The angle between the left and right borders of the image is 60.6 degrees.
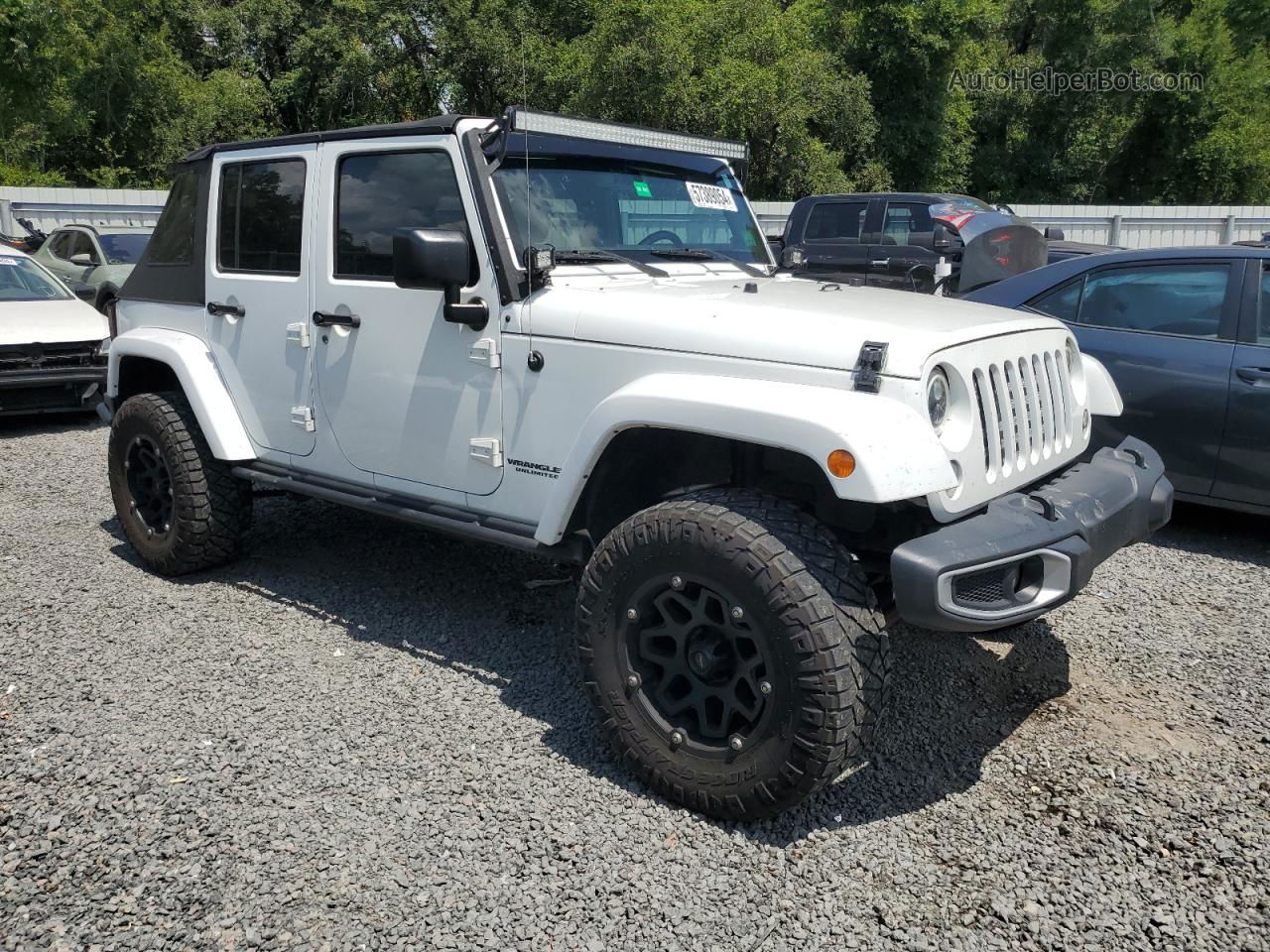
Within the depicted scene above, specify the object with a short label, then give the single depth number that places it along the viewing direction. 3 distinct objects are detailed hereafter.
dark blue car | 5.43
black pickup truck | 11.45
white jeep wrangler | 2.96
